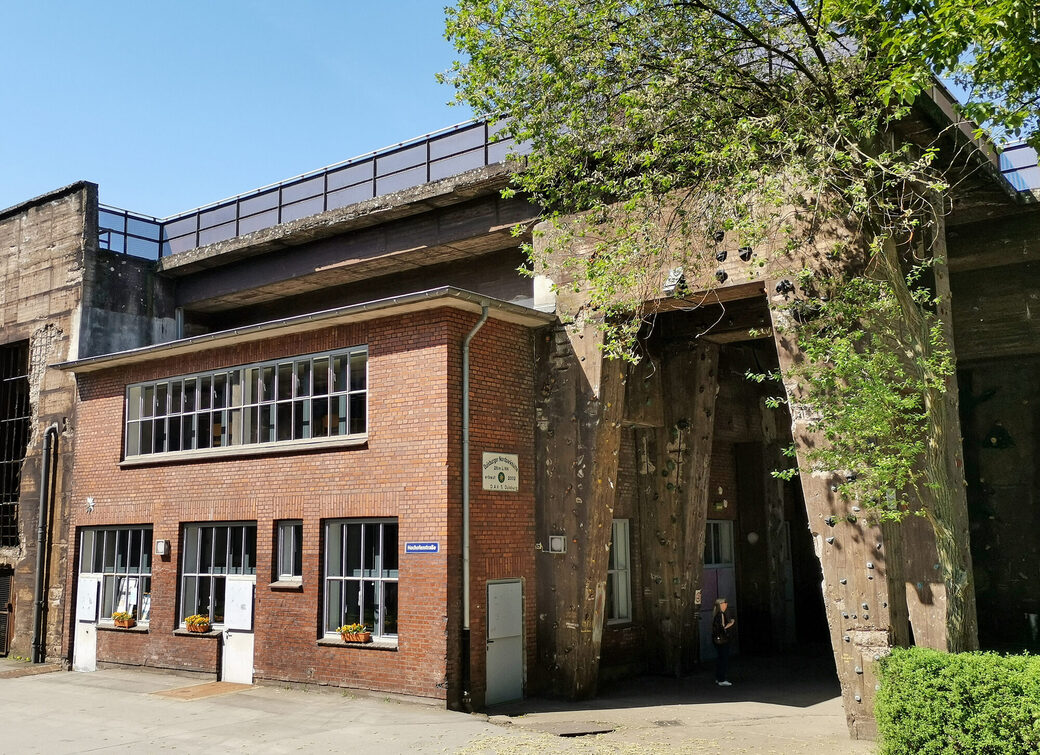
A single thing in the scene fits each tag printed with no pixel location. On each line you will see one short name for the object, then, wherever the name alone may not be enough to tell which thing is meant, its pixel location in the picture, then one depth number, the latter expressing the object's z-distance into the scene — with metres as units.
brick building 13.07
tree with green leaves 9.62
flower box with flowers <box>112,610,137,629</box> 16.42
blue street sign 12.69
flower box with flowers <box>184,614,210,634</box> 15.28
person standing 15.06
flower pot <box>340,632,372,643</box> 13.20
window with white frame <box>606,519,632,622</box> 16.19
